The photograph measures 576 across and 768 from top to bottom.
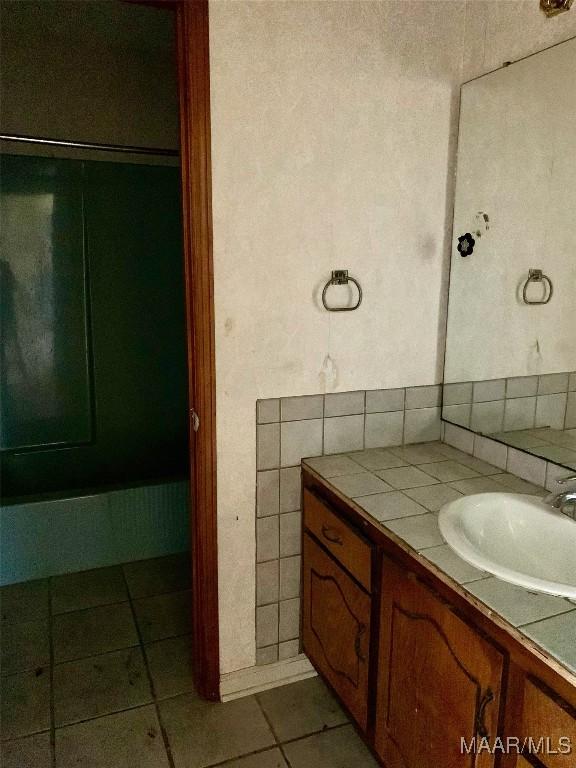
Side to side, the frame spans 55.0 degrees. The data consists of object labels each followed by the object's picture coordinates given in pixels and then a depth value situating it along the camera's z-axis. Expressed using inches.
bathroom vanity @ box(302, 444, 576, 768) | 37.1
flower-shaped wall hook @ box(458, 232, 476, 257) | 71.2
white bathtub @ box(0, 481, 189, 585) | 98.6
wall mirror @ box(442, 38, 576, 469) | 60.4
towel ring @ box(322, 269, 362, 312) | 68.1
